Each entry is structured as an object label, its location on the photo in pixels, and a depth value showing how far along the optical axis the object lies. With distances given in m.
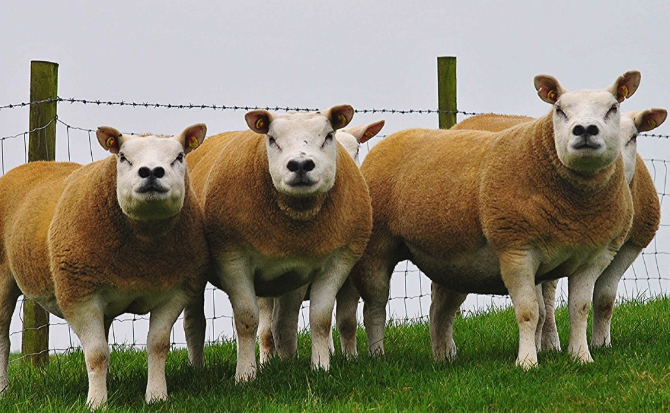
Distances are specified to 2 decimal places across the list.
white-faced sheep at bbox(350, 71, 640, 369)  15.01
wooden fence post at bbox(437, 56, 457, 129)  24.05
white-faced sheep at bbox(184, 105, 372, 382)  14.83
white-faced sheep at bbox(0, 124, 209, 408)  13.87
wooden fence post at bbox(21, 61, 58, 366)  19.22
